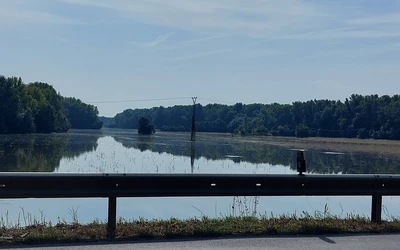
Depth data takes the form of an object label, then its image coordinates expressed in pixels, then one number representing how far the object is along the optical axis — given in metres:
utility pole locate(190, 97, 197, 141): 79.22
